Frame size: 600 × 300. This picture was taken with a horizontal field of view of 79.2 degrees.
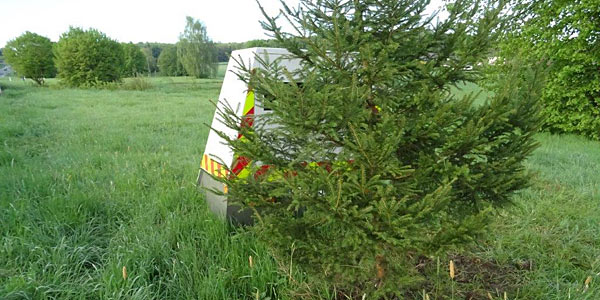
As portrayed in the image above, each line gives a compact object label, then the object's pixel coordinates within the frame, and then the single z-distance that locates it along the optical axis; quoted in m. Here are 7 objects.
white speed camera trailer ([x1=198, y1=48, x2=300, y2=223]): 3.15
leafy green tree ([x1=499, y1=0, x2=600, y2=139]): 8.73
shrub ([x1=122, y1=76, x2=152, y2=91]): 29.23
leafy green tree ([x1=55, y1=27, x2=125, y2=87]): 29.72
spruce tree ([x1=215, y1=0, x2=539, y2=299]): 1.84
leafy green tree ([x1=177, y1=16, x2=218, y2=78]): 48.88
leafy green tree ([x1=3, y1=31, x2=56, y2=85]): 32.75
